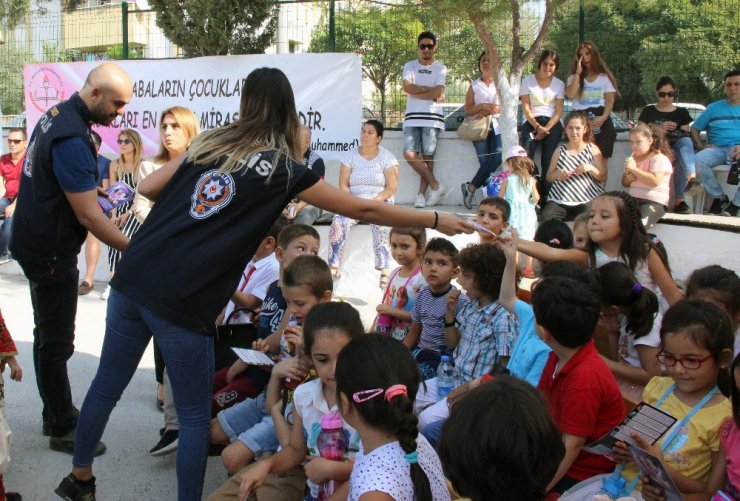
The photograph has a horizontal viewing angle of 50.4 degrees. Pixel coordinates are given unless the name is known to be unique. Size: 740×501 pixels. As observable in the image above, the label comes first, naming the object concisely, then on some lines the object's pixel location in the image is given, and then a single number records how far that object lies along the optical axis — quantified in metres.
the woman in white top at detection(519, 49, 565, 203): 8.67
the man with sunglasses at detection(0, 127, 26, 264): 9.91
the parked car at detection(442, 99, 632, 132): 10.08
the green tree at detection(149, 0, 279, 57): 9.46
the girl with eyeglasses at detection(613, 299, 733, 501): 2.71
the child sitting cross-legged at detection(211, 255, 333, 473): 3.54
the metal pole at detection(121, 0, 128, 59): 10.91
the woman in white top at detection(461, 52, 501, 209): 9.23
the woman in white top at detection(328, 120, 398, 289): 7.90
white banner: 8.64
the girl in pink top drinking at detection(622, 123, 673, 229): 7.50
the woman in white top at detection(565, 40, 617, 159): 8.51
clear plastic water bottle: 3.89
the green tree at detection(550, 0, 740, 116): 9.70
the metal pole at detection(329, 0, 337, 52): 9.82
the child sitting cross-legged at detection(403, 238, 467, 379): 4.28
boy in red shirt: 2.93
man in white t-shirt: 9.22
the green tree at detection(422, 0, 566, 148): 8.18
